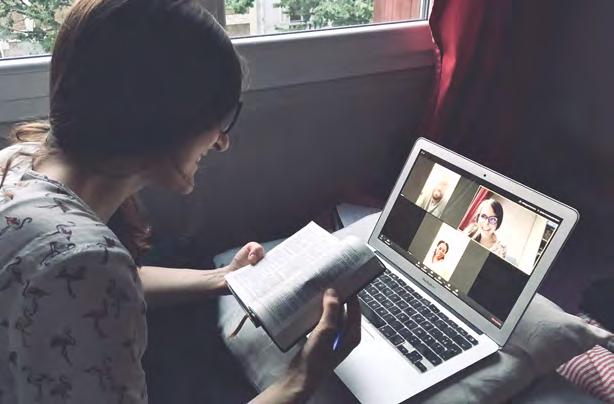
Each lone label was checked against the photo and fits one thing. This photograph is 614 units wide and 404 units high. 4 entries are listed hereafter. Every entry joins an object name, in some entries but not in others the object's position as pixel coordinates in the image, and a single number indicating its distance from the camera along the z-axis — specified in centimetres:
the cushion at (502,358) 82
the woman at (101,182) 58
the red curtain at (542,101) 140
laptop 84
